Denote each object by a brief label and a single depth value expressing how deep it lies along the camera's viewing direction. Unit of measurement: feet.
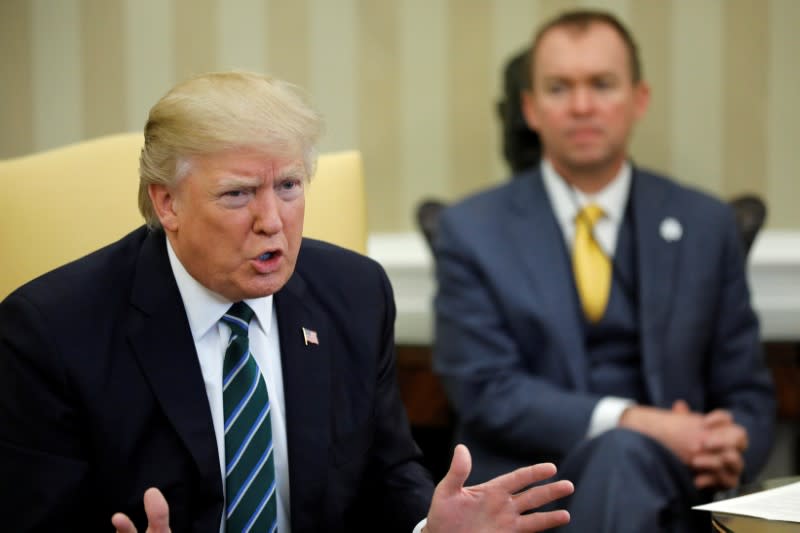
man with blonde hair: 11.09
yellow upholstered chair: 11.74
